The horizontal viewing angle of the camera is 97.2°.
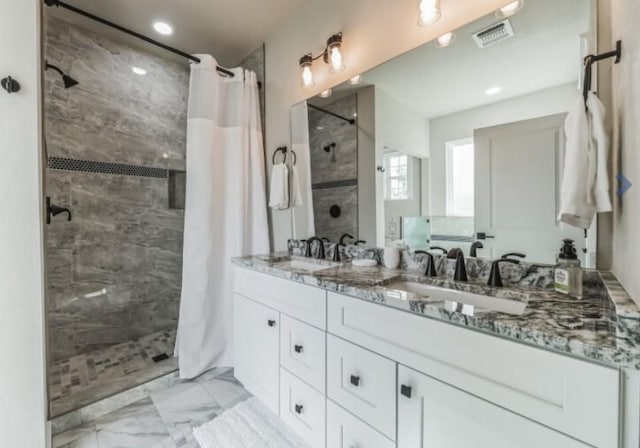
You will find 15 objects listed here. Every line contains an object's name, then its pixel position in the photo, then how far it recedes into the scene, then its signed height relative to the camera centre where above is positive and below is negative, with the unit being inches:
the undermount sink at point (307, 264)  68.4 -11.3
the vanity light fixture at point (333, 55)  71.1 +43.4
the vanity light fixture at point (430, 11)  53.9 +40.2
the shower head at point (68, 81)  75.3 +38.5
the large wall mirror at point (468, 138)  44.0 +16.3
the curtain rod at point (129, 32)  67.5 +51.6
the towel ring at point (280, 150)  92.1 +22.7
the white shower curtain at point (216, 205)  85.0 +4.9
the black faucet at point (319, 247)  79.2 -7.5
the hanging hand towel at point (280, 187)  89.7 +10.7
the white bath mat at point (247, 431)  58.5 -46.1
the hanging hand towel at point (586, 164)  35.0 +7.0
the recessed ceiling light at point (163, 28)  87.1 +60.9
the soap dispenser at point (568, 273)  39.1 -7.5
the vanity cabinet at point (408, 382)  25.7 -20.1
